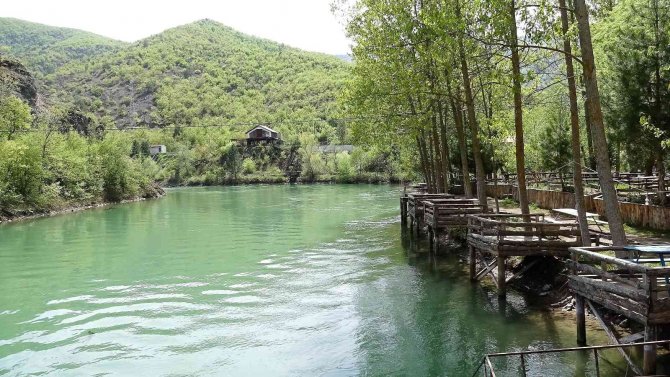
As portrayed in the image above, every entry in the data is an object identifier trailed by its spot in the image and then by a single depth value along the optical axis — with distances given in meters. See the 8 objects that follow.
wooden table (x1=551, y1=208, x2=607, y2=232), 17.74
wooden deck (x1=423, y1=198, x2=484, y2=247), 21.38
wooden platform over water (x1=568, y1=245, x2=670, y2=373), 8.56
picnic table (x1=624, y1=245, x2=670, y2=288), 8.80
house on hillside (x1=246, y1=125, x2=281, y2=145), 136.62
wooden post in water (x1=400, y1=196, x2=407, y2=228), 33.62
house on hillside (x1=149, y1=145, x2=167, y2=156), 145.84
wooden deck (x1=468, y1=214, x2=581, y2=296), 14.84
